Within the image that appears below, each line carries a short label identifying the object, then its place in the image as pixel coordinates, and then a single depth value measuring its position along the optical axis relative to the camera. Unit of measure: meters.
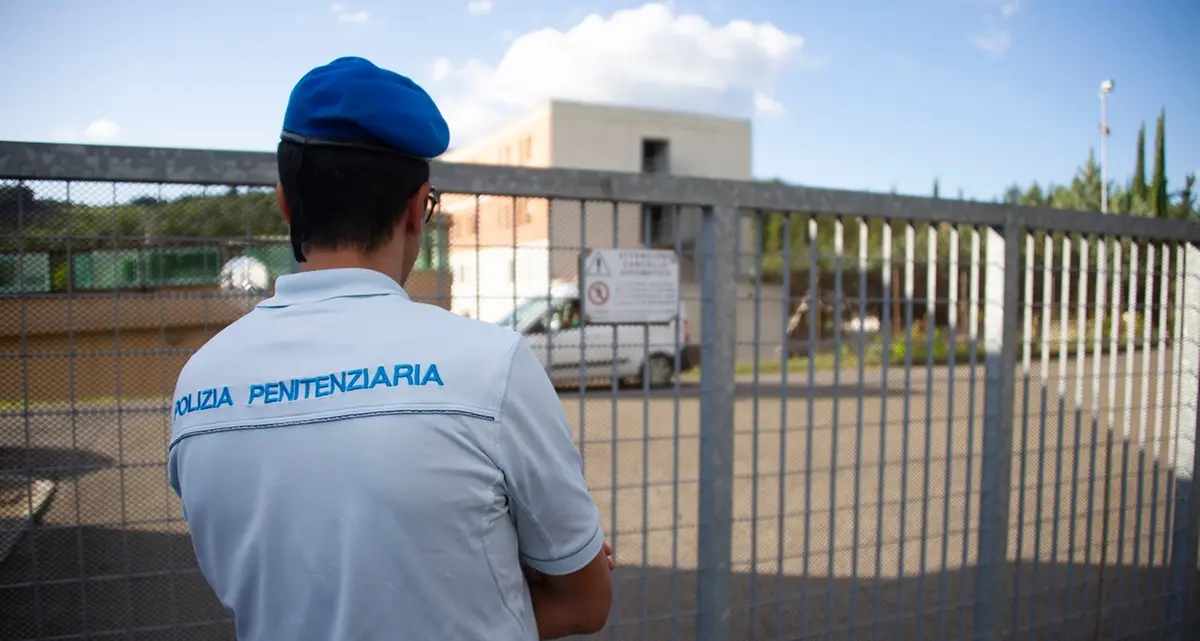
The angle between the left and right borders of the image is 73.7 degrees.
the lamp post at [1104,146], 29.16
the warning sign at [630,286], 2.65
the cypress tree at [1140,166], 33.62
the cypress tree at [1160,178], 31.22
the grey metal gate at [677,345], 2.16
